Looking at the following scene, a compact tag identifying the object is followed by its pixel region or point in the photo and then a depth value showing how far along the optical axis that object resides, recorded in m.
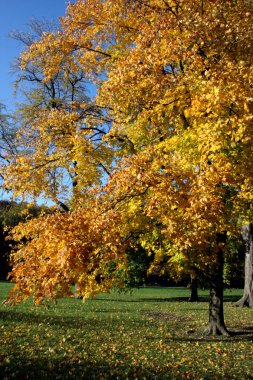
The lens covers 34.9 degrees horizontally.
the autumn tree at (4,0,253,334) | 6.29
